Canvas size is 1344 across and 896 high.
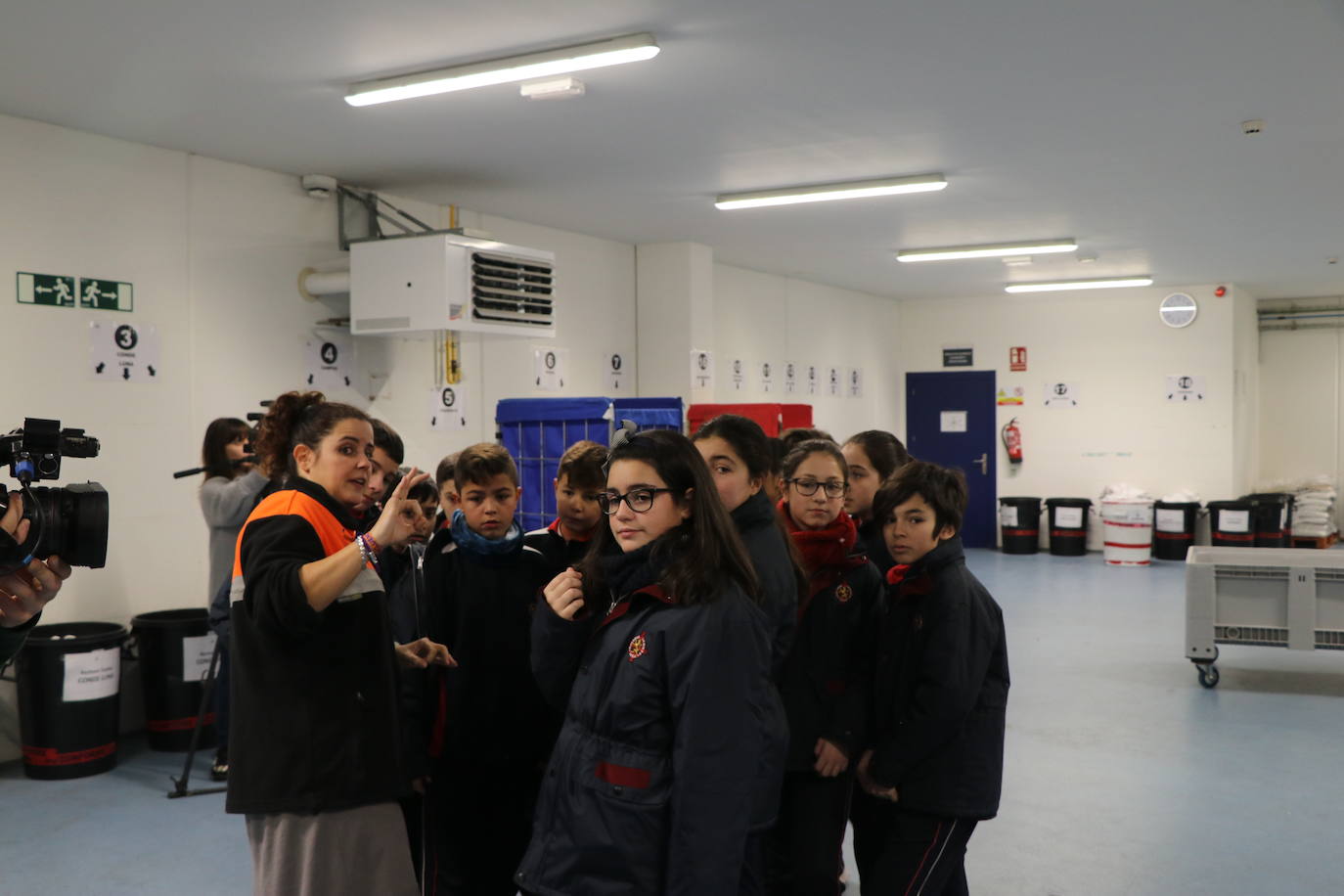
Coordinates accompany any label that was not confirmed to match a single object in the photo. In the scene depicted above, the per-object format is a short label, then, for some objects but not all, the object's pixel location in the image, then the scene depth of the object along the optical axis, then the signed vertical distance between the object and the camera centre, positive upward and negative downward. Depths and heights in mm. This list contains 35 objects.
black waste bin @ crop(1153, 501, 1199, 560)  11359 -1164
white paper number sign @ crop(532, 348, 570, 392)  7938 +426
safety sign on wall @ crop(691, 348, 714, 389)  8742 +448
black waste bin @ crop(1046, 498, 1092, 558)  11977 -1188
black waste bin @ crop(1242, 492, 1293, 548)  11070 -1053
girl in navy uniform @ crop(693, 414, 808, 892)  2013 -242
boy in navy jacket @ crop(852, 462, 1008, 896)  2416 -664
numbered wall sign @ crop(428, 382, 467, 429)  7012 +119
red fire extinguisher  12898 -237
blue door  13078 -141
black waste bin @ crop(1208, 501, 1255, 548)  10961 -1099
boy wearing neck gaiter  2559 -678
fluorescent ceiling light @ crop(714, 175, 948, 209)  6562 +1452
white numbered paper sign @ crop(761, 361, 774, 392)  10422 +446
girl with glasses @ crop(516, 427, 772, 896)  1797 -481
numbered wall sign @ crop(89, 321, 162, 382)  5137 +373
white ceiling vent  5746 +773
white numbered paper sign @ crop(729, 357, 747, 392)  9953 +462
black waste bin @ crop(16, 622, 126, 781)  4684 -1209
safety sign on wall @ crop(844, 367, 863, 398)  12250 +466
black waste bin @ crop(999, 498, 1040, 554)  12227 -1203
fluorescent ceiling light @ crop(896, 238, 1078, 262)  9008 +1466
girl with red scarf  2557 -656
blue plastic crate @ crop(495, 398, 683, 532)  5395 -35
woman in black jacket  2133 -572
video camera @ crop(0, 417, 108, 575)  1708 -125
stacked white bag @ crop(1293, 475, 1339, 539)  11953 -1052
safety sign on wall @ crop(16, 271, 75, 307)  4863 +644
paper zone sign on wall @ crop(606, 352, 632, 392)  8656 +426
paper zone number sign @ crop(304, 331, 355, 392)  6207 +390
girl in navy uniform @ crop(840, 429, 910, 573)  3273 -140
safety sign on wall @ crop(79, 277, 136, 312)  5098 +647
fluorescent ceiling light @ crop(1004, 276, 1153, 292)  11219 +1430
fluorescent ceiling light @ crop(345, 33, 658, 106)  4059 +1419
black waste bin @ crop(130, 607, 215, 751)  5055 -1155
